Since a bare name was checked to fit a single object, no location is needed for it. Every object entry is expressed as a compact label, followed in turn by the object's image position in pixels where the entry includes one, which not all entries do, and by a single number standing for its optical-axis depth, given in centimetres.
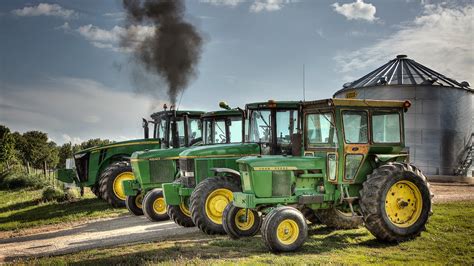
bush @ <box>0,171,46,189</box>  2841
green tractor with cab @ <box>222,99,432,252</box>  898
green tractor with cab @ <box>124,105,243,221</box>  1300
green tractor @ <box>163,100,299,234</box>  1027
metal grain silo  2555
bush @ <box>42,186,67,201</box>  1945
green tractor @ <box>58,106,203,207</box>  1541
